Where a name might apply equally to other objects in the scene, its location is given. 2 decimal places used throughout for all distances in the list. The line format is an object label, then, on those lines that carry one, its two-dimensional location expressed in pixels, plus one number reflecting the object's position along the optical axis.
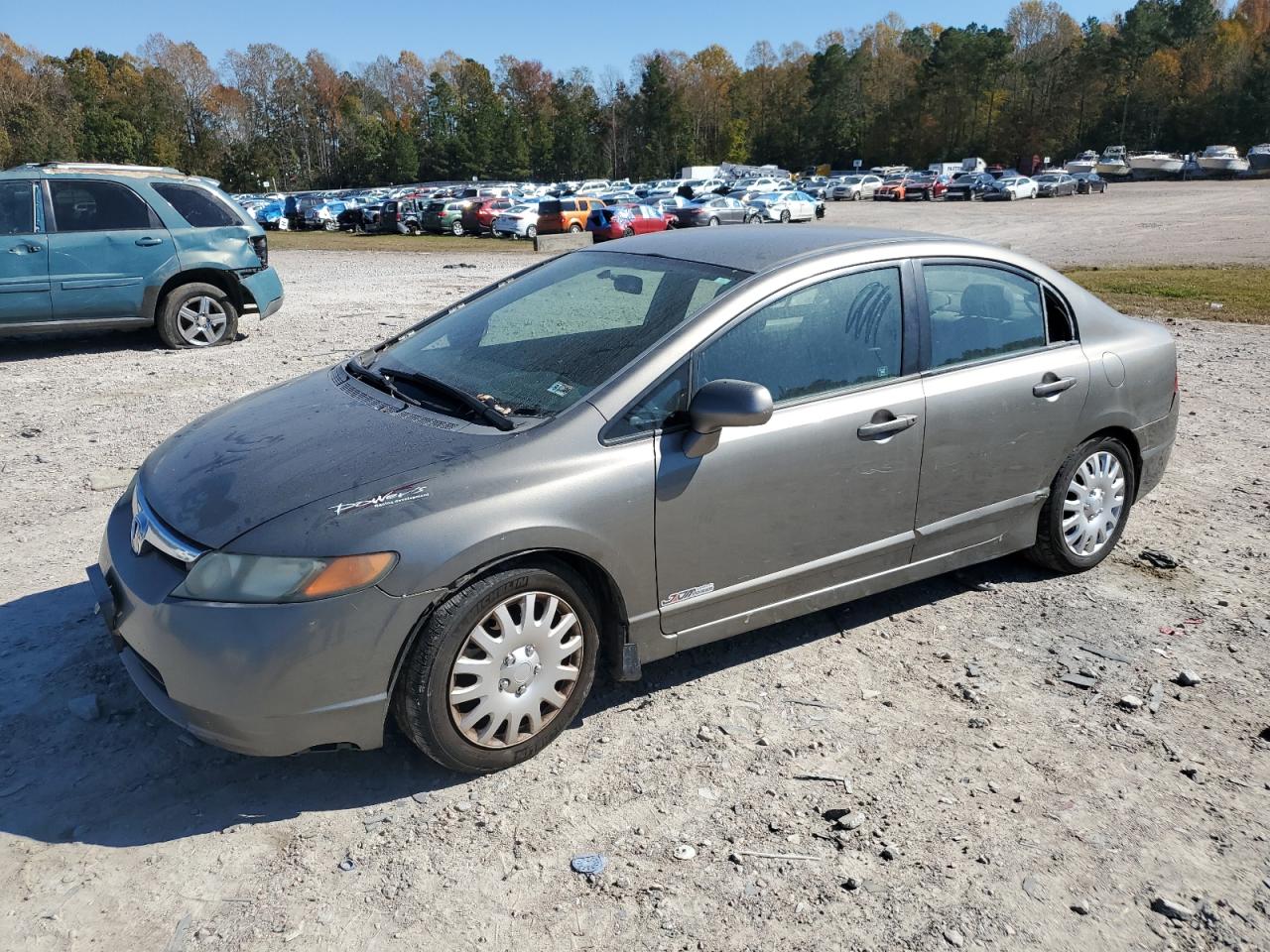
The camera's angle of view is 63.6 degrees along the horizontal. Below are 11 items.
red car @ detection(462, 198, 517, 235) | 36.56
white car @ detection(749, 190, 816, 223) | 40.40
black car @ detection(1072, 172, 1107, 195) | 59.56
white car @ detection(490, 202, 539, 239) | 34.91
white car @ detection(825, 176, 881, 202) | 64.56
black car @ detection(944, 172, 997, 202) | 58.00
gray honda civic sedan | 2.97
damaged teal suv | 9.41
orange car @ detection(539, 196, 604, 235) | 33.84
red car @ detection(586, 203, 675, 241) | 31.25
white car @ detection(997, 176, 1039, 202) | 56.12
